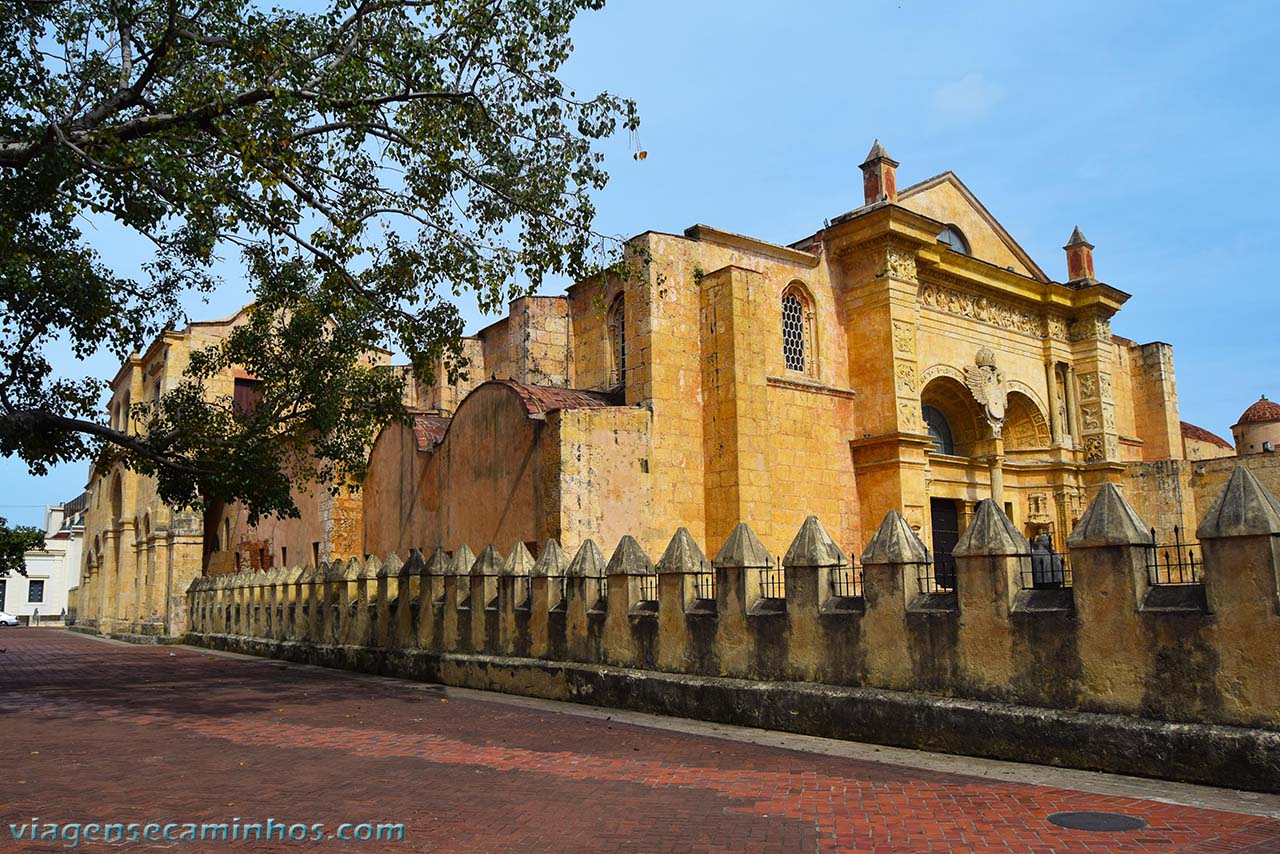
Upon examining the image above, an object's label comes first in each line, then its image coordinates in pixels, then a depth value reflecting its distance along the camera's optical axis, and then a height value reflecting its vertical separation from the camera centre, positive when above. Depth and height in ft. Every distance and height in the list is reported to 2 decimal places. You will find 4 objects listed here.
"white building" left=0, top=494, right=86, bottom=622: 214.90 -1.64
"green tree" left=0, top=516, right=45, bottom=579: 167.94 +4.81
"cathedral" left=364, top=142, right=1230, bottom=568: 61.62 +11.35
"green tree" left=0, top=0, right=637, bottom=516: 33.42 +14.65
